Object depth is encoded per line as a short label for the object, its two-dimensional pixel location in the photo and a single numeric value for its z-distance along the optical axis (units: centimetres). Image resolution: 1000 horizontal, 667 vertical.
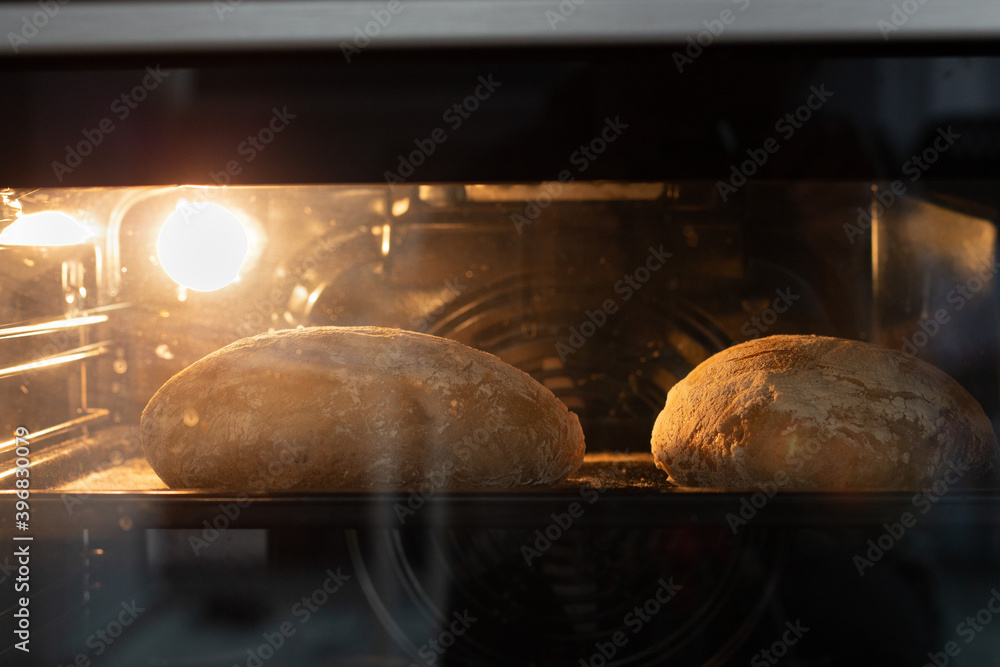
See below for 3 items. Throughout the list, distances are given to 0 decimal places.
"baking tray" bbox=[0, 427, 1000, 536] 72
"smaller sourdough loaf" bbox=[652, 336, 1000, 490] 88
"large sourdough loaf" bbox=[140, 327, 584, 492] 88
